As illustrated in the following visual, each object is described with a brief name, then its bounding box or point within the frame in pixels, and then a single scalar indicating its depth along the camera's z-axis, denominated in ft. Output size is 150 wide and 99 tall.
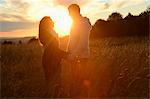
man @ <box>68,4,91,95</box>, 12.15
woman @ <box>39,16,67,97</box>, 13.02
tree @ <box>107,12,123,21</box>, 104.91
